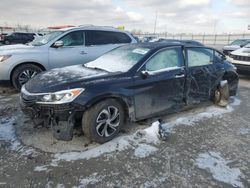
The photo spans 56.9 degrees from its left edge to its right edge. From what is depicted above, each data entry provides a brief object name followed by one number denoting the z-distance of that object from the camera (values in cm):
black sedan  317
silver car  574
